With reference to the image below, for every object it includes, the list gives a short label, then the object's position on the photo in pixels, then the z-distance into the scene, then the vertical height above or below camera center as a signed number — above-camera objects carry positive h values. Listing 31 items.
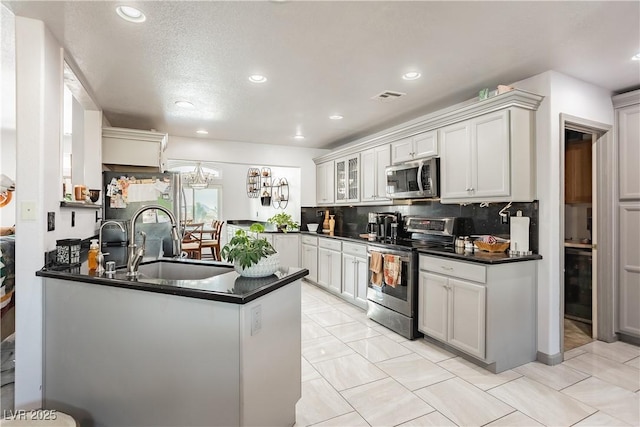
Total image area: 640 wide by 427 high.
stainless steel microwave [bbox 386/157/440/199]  3.46 +0.41
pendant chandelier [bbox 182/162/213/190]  7.02 +0.81
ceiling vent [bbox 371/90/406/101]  3.23 +1.23
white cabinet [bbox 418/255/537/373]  2.59 -0.80
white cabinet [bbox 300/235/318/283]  5.31 -0.66
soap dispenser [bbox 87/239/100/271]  2.04 -0.26
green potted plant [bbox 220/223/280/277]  1.72 -0.21
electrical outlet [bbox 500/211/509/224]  3.06 -0.02
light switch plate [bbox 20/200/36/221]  1.99 +0.03
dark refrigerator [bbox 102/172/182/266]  3.58 +0.14
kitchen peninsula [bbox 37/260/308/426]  1.52 -0.68
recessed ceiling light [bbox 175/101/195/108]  3.53 +1.23
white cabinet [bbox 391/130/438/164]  3.51 +0.79
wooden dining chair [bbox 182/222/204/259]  6.11 -0.56
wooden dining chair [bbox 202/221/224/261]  6.57 -0.56
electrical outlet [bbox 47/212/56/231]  2.10 -0.03
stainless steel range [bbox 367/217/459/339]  3.26 -0.59
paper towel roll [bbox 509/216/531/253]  2.83 -0.16
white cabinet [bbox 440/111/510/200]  2.80 +0.54
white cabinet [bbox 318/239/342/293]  4.65 -0.73
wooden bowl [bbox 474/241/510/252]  2.94 -0.28
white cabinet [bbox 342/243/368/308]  4.11 -0.76
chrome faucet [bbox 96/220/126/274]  1.93 -0.28
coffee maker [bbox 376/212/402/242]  4.12 -0.13
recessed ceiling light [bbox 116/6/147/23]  1.90 +1.20
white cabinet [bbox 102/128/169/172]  3.88 +0.84
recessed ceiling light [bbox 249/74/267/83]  2.85 +1.22
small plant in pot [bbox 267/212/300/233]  6.00 -0.12
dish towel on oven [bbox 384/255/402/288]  3.35 -0.57
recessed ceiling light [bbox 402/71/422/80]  2.78 +1.22
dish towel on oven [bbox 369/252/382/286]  3.63 -0.59
